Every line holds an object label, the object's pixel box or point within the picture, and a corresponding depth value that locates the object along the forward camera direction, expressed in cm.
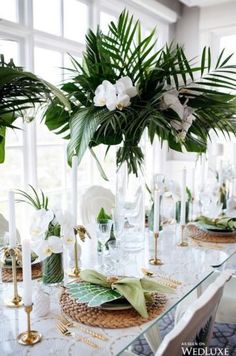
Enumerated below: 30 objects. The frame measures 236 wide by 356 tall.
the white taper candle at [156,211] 145
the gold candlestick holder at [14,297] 105
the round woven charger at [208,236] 170
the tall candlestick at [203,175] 226
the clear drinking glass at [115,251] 137
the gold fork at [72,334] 85
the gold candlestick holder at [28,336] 85
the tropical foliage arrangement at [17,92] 127
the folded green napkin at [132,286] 99
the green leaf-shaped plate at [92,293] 100
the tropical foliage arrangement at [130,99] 150
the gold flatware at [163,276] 122
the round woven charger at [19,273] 123
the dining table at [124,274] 84
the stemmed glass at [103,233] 136
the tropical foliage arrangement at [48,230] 105
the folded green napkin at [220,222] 179
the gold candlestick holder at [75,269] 127
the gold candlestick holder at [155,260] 139
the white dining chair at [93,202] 209
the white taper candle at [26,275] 85
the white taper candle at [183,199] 169
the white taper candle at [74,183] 129
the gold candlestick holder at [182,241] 162
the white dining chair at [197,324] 73
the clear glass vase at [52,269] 113
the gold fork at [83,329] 89
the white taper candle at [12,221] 104
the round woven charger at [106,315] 94
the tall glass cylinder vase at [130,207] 145
